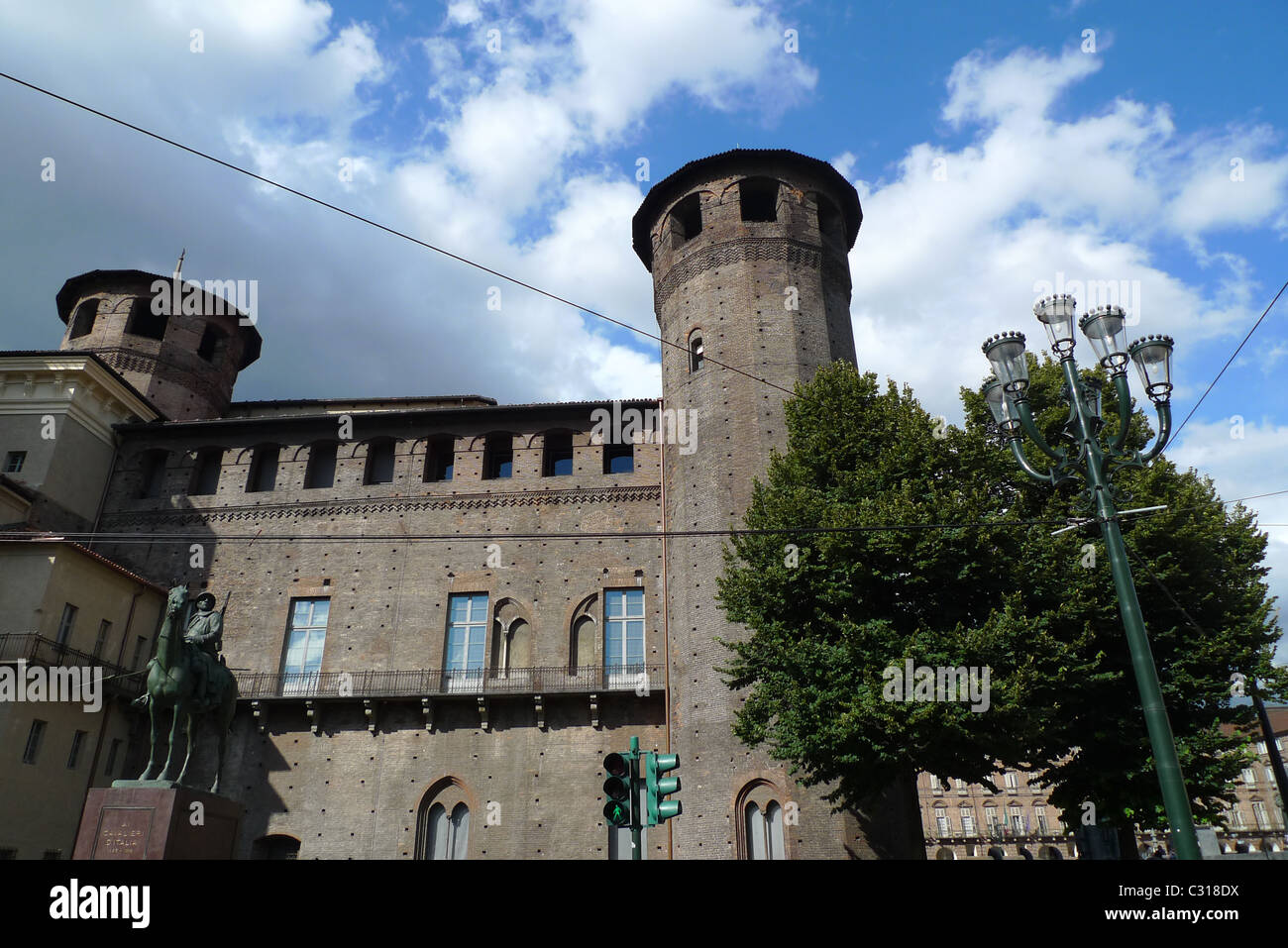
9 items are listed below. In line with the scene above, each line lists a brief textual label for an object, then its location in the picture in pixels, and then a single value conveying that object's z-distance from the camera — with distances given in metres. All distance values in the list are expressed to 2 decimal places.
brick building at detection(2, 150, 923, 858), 20.66
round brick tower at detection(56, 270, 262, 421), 30.94
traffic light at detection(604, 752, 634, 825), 9.37
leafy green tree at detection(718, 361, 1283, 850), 13.34
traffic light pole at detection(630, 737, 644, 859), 9.29
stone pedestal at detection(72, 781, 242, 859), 11.00
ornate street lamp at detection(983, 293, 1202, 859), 7.58
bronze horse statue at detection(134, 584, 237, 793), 12.35
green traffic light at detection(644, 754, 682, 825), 9.61
